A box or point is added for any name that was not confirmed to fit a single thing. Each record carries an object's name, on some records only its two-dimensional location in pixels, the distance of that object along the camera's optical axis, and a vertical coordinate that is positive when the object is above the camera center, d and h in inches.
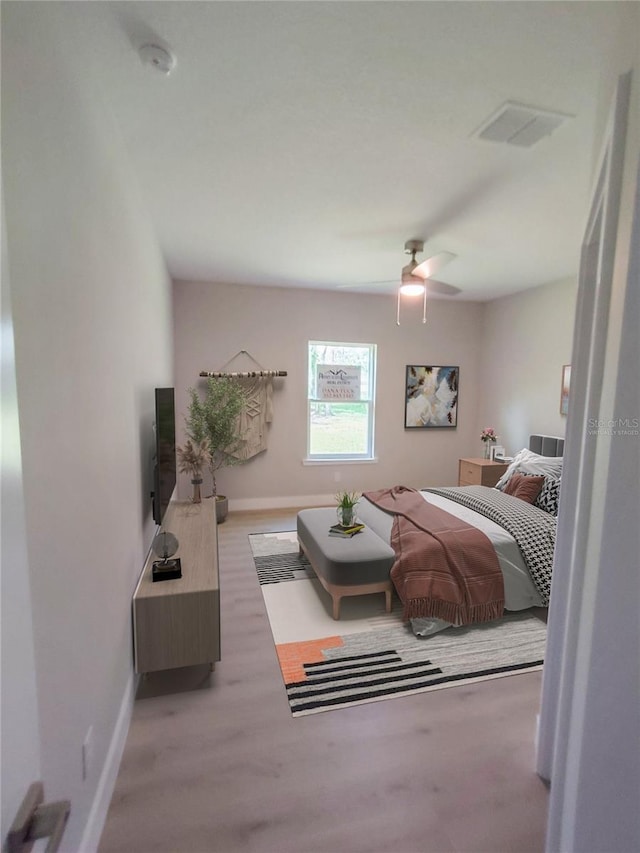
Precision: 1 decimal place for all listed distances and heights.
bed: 100.7 -37.6
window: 195.3 -5.7
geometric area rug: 77.9 -59.7
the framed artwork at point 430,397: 206.5 -3.0
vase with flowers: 188.9 -22.0
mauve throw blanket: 94.6 -45.9
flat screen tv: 87.0 -16.9
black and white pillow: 119.7 -32.3
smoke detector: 52.8 +45.9
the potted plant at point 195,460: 125.6 -23.9
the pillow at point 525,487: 127.5 -31.6
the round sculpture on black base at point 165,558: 79.5 -37.0
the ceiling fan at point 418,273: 111.3 +35.9
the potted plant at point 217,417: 160.9 -12.9
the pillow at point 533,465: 134.3 -25.9
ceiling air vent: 64.0 +46.8
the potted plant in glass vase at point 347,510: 111.7 -35.0
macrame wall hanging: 182.7 -9.6
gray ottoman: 98.1 -45.0
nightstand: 175.2 -36.0
